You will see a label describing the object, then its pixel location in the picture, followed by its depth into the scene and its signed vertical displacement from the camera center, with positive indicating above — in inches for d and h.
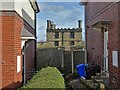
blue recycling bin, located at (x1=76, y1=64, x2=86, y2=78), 303.1 -57.7
